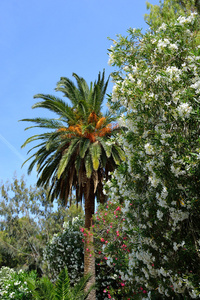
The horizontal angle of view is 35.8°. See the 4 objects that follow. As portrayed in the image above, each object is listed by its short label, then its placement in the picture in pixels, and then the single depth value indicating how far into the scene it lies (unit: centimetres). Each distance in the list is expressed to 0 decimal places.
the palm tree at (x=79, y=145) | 1109
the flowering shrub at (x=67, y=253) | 1309
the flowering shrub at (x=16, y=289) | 998
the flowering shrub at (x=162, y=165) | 371
